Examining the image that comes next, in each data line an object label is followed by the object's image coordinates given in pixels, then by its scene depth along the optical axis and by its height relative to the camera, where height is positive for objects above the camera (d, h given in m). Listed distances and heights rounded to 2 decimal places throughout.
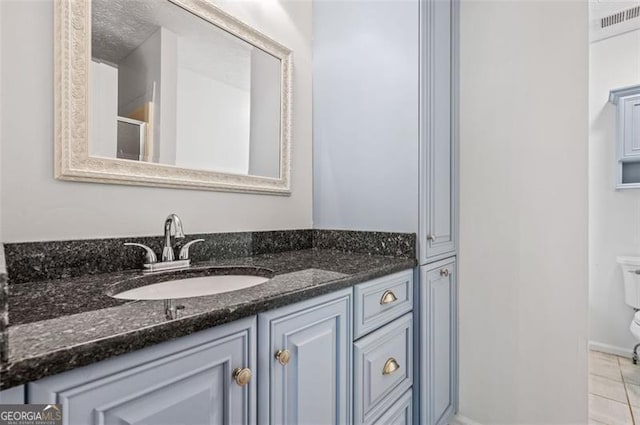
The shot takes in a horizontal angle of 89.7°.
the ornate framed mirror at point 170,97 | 0.90 +0.40
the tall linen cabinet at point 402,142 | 1.32 +0.32
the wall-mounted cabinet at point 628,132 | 2.36 +0.60
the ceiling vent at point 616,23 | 2.25 +1.40
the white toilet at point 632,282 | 2.29 -0.50
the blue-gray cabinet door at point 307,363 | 0.71 -0.38
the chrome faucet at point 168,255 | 1.00 -0.14
